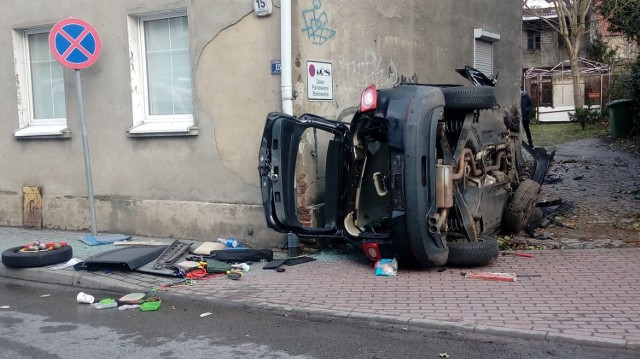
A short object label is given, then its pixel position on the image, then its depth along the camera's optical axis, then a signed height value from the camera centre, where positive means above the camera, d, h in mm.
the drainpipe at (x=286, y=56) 7383 +977
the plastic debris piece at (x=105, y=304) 6043 -1578
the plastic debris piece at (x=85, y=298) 6227 -1558
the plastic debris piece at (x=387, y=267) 6535 -1428
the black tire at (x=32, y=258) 7355 -1334
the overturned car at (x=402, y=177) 6191 -485
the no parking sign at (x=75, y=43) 8102 +1368
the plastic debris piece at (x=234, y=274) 6724 -1493
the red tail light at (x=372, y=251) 6609 -1262
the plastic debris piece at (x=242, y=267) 7084 -1475
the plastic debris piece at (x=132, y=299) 6066 -1540
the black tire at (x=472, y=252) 6586 -1308
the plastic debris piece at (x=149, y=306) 5867 -1568
